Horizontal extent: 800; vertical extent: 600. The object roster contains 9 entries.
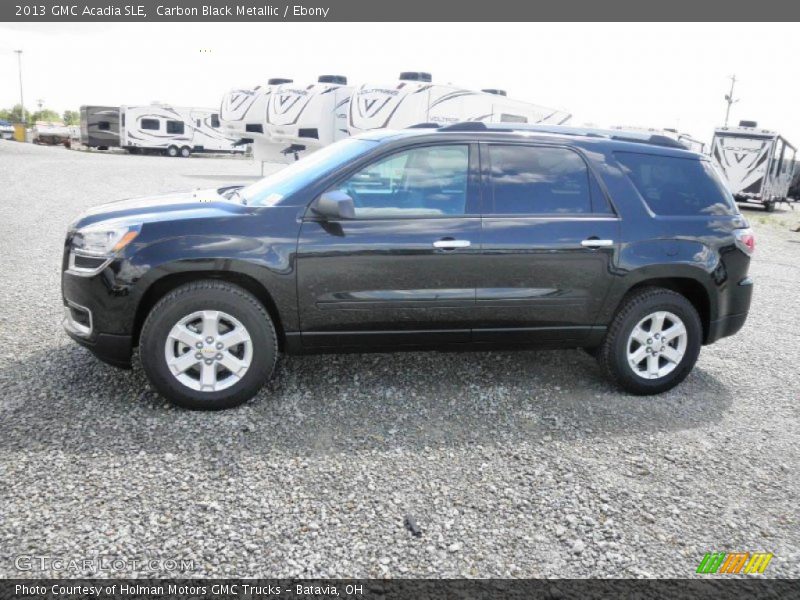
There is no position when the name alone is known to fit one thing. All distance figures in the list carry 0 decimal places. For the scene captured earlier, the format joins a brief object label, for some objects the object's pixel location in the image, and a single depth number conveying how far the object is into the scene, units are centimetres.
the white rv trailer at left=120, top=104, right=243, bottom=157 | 3788
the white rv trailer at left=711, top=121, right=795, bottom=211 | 2402
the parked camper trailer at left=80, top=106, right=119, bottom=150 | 3862
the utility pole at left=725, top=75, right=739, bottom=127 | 5778
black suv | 430
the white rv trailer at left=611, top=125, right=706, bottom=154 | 1877
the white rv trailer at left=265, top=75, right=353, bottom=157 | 1973
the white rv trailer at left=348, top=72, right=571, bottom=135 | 1730
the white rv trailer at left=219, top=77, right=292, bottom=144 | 2184
